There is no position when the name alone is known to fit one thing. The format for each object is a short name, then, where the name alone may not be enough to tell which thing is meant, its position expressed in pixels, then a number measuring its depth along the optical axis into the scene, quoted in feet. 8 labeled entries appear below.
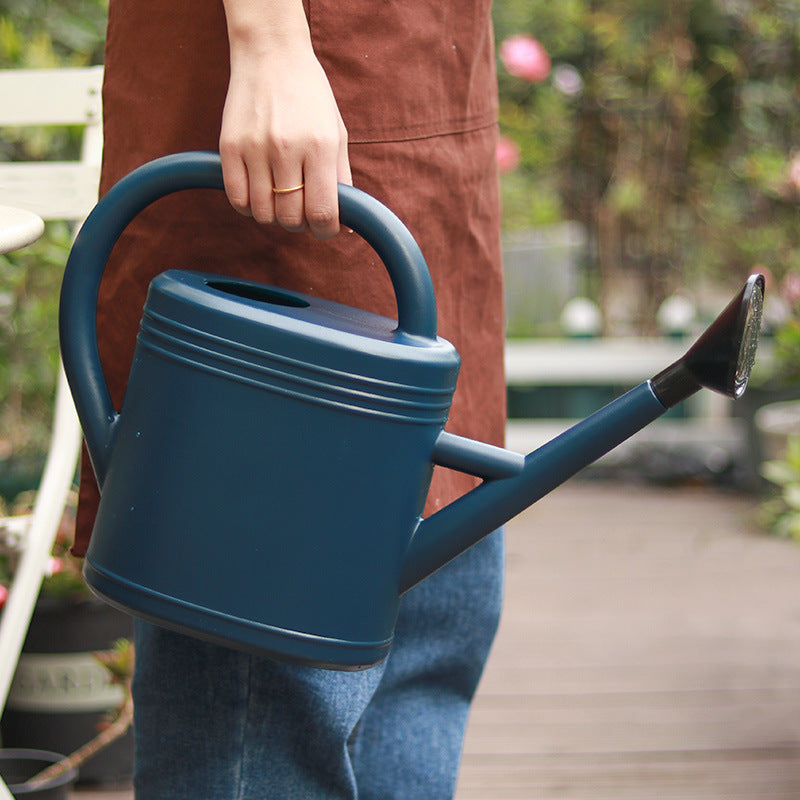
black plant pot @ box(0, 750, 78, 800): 8.75
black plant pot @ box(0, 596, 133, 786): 9.28
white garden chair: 7.22
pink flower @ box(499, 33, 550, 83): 23.72
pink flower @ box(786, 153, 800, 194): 19.94
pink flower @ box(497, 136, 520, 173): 23.21
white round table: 5.76
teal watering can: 5.58
